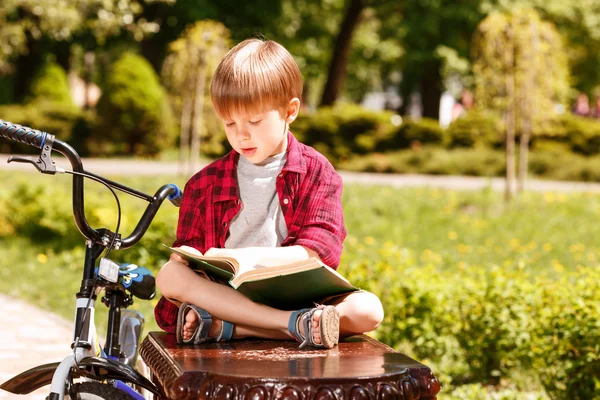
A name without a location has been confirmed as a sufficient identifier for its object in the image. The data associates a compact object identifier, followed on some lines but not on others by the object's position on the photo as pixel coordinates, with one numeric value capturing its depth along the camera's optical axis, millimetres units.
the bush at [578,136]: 18906
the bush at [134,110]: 19594
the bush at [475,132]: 19094
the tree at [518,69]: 12375
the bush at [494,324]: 4109
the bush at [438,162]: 17750
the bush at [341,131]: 20016
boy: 2389
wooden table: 1930
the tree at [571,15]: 22234
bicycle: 2219
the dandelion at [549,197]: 11880
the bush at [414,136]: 19656
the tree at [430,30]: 22500
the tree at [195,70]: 13789
